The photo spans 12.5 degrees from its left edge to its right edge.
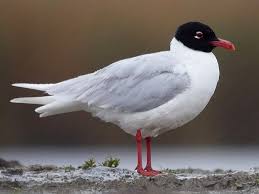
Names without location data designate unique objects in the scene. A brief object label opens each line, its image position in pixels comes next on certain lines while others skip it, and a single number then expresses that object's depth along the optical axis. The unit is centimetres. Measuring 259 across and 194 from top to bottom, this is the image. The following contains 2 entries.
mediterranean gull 1202
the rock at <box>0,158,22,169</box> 1381
